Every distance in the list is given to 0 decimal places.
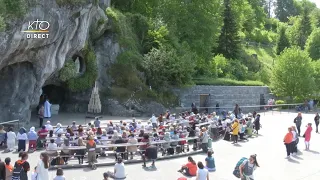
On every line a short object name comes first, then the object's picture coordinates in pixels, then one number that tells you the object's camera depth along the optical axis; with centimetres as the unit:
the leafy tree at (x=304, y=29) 7253
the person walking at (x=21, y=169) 1106
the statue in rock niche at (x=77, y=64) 3102
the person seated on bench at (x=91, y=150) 1507
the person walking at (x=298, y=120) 2302
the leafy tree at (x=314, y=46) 6331
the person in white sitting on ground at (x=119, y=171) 1334
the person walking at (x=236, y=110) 3078
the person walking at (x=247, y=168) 1193
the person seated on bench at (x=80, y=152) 1566
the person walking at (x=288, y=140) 1827
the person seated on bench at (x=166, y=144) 1738
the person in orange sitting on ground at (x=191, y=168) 1452
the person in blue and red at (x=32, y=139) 1673
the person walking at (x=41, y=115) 2249
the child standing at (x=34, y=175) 1126
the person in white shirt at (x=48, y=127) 1778
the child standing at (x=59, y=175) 1093
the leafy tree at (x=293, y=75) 4331
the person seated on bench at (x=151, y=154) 1570
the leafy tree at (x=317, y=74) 4576
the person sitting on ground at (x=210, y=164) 1499
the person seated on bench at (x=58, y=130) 1743
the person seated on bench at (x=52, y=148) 1503
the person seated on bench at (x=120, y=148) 1648
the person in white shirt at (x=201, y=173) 1157
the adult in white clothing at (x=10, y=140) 1677
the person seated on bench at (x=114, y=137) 1666
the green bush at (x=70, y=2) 2272
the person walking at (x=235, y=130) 2161
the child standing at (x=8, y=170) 1134
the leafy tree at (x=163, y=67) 3462
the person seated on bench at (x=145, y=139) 1653
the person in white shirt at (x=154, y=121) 2160
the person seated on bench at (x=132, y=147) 1638
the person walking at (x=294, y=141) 1842
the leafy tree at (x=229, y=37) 5262
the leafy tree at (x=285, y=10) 10406
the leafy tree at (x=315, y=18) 8217
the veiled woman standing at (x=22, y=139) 1647
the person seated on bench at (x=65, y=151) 1514
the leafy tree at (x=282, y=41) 6848
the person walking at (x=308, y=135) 1983
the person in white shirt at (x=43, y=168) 1122
